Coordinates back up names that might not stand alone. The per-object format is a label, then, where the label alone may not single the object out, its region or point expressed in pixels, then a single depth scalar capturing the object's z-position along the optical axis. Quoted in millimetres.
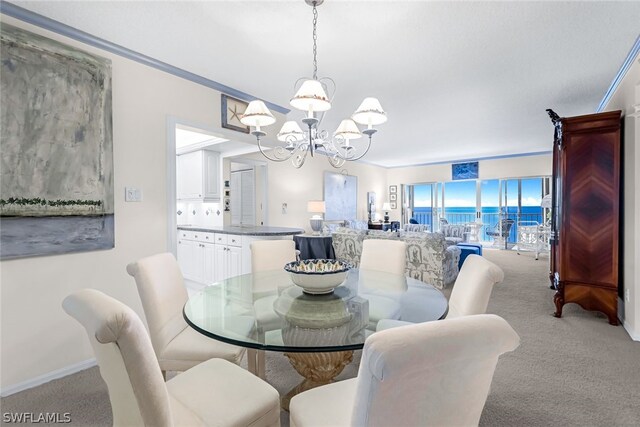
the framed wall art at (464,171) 8742
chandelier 1937
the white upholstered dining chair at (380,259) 2222
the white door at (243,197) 5938
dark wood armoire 2963
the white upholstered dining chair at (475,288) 1431
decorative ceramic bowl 1718
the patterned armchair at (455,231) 6998
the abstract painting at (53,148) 1967
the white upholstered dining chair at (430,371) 651
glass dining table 1280
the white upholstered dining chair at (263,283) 1507
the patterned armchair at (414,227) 7727
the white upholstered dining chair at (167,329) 1628
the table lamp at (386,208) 9164
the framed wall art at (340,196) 7355
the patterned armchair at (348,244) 4598
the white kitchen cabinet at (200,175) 5180
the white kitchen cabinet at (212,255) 3854
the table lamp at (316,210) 6082
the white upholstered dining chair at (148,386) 841
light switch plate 2547
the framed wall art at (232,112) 3291
